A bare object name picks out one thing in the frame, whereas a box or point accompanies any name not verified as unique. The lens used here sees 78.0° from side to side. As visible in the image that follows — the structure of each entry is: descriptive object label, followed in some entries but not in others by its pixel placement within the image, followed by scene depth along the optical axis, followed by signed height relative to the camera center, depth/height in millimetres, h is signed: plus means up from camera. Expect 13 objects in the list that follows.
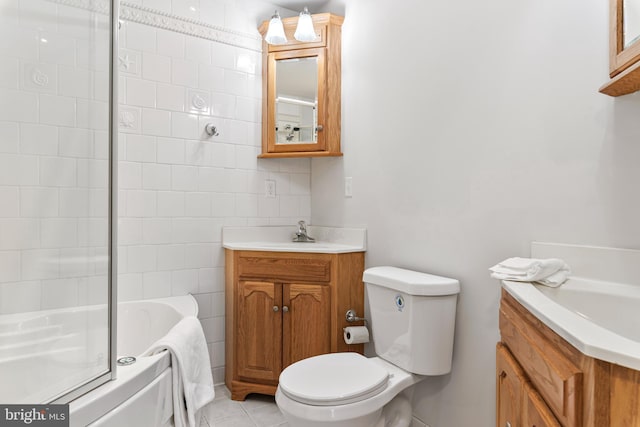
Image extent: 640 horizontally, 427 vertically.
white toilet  1477 -689
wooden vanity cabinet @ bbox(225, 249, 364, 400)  2205 -585
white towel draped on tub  1371 -621
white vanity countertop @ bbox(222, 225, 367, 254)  2275 -215
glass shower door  938 +15
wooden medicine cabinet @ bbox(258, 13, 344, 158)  2502 +743
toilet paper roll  2086 -676
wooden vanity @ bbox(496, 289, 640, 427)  630 -334
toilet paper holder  2182 -607
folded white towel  1207 -196
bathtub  997 -548
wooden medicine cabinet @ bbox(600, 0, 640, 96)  1044 +454
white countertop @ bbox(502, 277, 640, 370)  614 -220
